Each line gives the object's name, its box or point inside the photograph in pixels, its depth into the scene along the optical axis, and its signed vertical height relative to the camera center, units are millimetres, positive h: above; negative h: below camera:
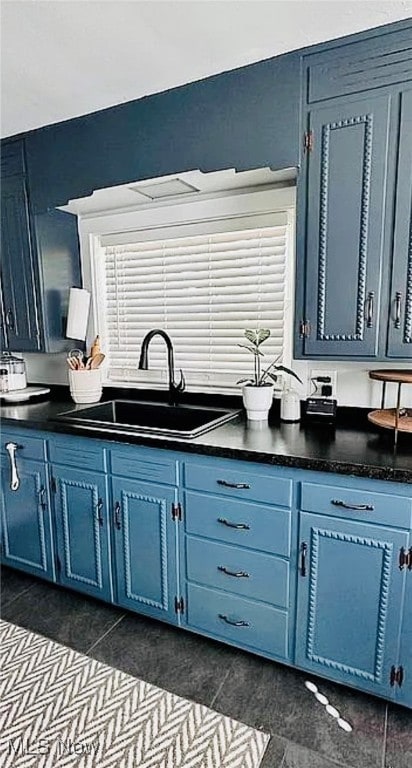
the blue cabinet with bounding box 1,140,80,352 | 2385 +319
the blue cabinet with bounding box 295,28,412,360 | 1532 +436
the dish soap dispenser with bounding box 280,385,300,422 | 1950 -401
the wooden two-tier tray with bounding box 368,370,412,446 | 1558 -390
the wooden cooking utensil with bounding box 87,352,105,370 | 2459 -234
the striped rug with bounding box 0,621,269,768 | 1372 -1376
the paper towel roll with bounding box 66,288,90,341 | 2516 +45
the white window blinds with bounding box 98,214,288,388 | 2205 +110
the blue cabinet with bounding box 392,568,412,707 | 1391 -1126
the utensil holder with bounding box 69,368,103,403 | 2396 -359
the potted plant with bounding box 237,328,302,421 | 1939 -330
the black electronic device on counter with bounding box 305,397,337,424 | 1931 -413
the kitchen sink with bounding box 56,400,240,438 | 1946 -496
